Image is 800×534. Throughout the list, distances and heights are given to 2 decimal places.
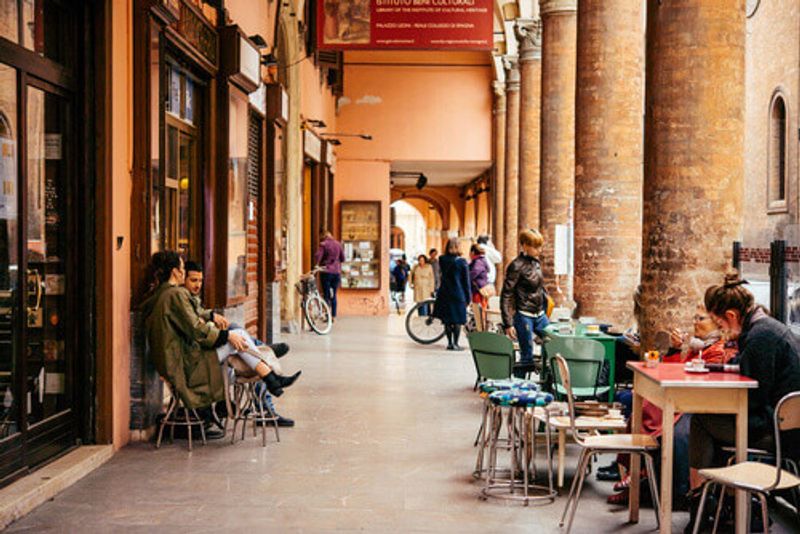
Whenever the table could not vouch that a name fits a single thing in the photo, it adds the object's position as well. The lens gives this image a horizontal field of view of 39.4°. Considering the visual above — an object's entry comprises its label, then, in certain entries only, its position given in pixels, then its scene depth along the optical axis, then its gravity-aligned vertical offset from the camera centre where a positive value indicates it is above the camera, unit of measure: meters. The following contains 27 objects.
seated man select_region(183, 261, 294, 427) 7.79 -0.35
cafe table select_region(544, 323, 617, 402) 7.88 -0.67
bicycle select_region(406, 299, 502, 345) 15.87 -1.15
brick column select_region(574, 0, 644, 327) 10.63 +0.83
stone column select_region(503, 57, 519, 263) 21.12 +1.66
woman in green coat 7.39 -0.64
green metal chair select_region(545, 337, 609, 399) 7.39 -0.75
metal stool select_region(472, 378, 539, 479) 6.37 -0.81
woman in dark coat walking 14.39 -0.62
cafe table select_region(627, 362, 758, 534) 4.94 -0.68
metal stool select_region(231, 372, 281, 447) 7.78 -1.15
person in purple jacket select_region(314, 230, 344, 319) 18.89 -0.26
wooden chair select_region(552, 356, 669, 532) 5.20 -0.93
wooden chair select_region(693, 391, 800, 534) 4.48 -0.95
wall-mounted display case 23.09 -0.05
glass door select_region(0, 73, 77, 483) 5.80 -0.19
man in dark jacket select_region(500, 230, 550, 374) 9.61 -0.42
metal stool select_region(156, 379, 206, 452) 7.47 -1.18
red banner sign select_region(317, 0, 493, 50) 13.27 +2.67
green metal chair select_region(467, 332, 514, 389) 8.00 -0.77
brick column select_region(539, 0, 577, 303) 13.98 +1.63
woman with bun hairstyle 5.05 -0.53
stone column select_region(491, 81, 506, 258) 22.94 +1.76
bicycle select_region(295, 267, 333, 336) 17.30 -0.95
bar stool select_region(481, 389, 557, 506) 6.07 -1.12
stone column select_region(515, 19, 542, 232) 17.70 +2.17
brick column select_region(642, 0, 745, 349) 7.22 +0.69
